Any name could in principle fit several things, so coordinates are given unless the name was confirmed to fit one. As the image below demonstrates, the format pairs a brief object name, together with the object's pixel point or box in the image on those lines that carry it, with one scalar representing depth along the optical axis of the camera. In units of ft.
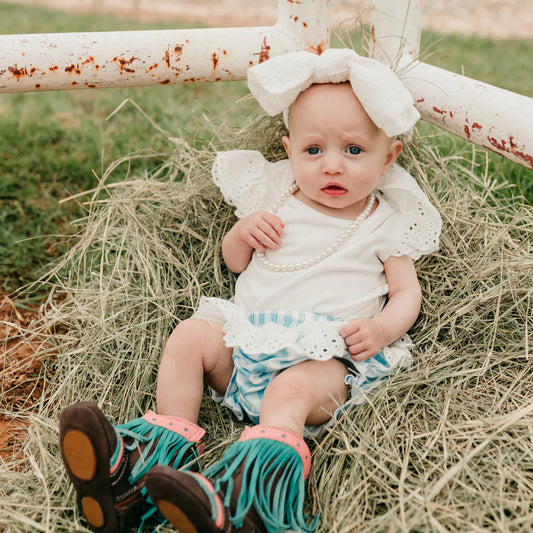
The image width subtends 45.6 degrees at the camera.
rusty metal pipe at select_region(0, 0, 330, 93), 6.16
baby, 4.43
